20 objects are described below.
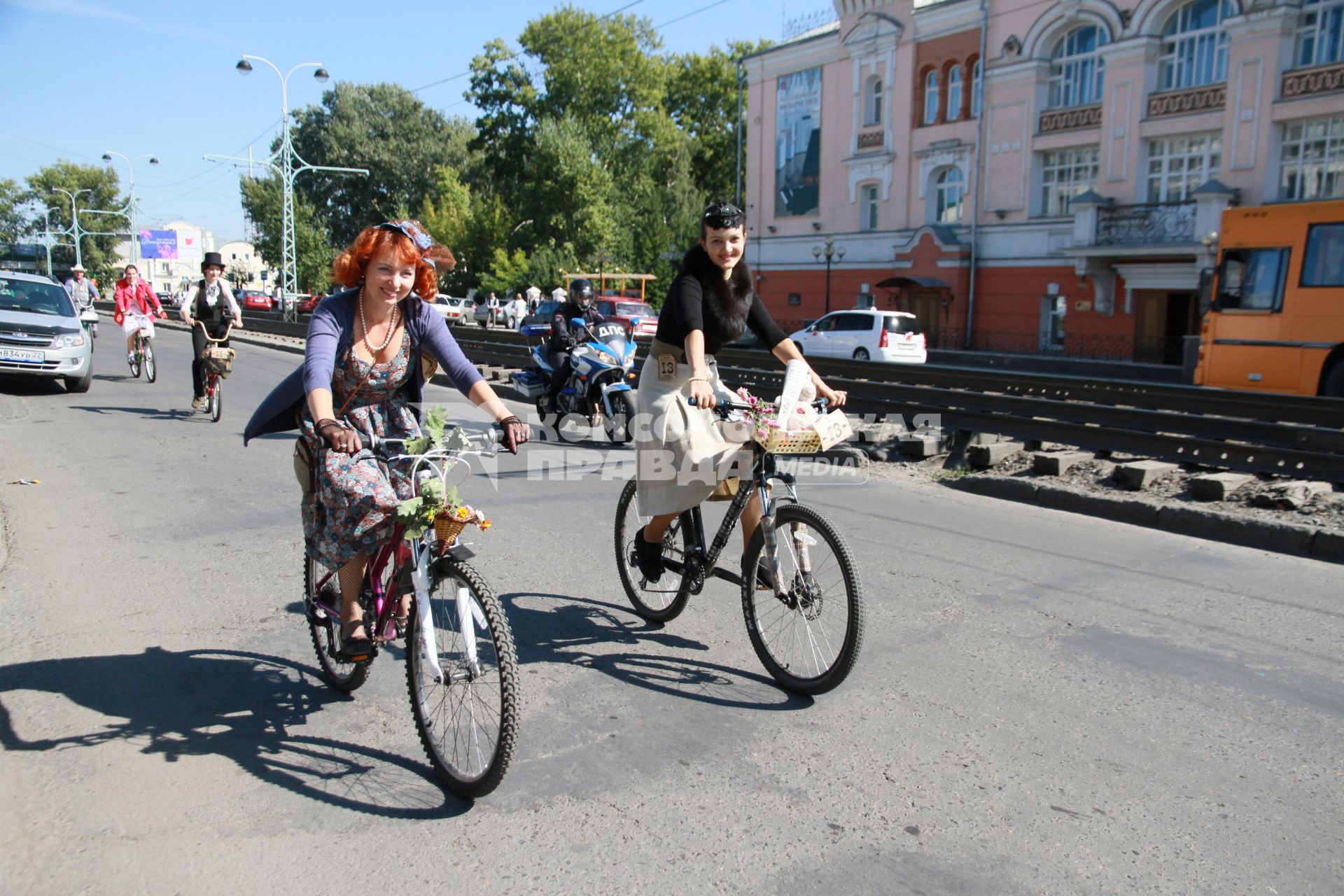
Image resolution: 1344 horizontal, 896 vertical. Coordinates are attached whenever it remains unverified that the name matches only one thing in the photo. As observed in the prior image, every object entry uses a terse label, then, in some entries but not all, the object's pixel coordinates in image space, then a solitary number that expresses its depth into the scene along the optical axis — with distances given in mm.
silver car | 13641
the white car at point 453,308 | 50434
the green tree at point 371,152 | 73062
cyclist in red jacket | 15039
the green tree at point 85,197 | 104000
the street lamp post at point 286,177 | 33125
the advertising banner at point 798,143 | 43188
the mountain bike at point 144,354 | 16125
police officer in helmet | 12031
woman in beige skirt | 4145
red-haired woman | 3352
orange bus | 16188
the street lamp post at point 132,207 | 52856
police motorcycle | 11648
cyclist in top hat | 11477
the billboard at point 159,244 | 71062
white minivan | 27797
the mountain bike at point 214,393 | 11781
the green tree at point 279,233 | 54875
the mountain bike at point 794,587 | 3863
